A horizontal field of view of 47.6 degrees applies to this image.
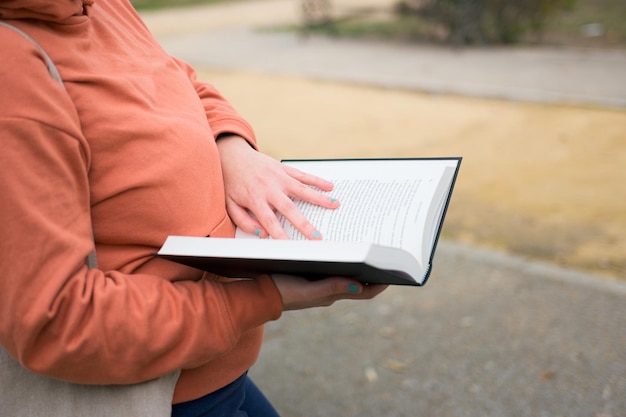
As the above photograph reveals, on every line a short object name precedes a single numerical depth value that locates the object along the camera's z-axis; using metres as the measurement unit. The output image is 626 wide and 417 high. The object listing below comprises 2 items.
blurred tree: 9.24
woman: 0.96
